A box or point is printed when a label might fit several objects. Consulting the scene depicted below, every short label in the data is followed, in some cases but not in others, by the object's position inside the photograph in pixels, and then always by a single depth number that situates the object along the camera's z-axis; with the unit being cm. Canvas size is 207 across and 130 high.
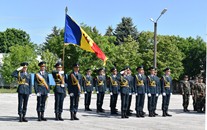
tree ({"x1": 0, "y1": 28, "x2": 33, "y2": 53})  7725
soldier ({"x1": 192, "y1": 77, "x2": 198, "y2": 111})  1778
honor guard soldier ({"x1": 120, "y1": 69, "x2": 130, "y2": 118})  1411
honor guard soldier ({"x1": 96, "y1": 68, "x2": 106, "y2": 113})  1704
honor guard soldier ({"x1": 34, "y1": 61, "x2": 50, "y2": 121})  1263
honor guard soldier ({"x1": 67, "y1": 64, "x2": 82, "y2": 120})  1330
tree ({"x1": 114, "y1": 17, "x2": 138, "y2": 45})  7762
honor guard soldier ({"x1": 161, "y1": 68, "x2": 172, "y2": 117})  1511
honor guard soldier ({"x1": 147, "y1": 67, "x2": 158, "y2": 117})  1471
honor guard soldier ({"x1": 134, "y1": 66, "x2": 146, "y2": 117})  1445
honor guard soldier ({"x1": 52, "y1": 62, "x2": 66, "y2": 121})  1293
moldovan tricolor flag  1567
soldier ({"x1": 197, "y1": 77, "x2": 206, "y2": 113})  1756
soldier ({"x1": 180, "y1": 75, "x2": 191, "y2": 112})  1762
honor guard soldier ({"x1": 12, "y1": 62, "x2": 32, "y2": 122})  1242
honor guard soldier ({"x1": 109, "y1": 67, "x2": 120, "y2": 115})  1571
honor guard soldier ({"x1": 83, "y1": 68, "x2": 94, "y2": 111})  1741
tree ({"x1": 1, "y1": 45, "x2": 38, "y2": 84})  5549
